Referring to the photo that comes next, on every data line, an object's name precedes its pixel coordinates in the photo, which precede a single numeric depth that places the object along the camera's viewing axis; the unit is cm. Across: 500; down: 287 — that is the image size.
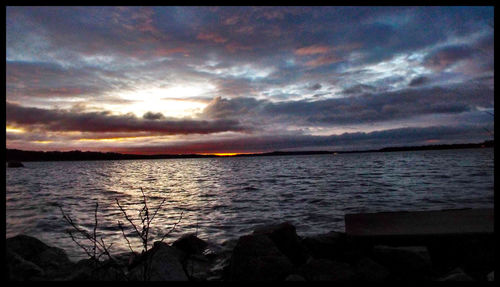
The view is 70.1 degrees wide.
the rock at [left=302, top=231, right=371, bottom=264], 752
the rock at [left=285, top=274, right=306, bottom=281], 553
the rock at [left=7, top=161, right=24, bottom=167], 12738
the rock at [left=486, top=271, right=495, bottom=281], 575
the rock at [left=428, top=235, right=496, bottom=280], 683
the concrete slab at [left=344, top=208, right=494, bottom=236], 739
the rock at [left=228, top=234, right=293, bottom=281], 646
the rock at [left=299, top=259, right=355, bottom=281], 600
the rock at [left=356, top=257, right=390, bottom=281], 618
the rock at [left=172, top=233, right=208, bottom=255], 988
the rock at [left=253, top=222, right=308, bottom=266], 811
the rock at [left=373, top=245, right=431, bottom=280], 623
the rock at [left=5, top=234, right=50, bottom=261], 884
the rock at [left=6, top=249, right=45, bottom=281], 701
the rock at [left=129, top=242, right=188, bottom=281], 634
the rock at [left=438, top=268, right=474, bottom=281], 515
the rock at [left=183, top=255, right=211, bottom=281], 804
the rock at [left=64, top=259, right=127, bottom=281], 606
